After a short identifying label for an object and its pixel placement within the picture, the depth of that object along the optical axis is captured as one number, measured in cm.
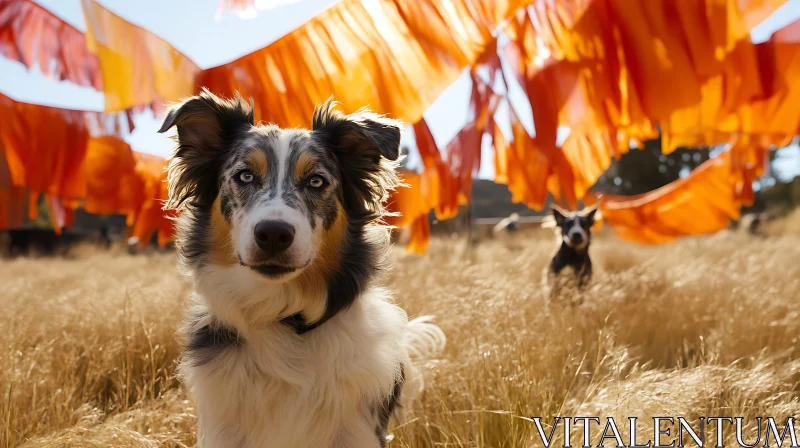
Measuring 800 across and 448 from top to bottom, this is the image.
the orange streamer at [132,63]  399
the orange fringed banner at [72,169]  468
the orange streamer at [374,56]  415
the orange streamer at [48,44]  464
